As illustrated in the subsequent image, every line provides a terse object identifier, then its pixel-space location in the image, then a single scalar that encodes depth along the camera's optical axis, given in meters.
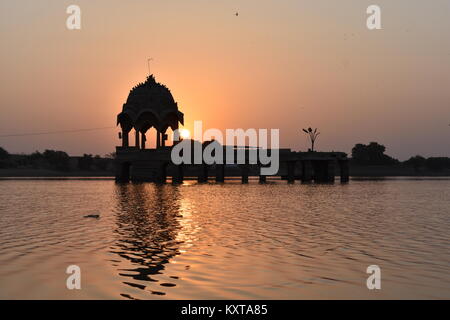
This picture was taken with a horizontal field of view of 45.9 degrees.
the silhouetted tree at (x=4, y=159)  165.95
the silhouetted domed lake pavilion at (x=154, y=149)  91.06
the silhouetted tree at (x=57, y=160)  175.00
